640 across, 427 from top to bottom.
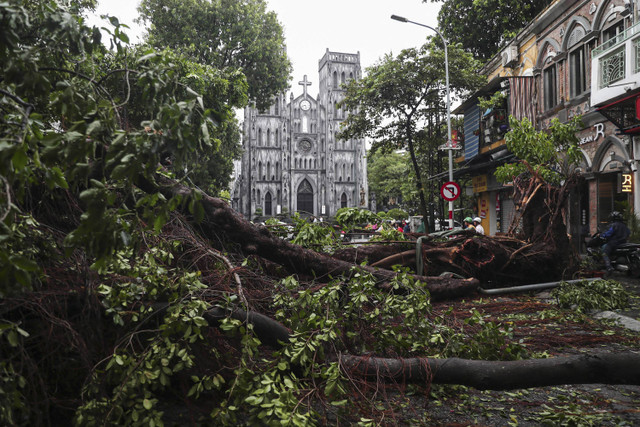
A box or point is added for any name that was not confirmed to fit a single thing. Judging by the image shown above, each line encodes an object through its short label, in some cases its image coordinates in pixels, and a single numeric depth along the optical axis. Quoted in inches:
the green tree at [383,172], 2036.7
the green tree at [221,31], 810.8
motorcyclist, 372.5
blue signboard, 840.3
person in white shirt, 507.9
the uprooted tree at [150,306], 65.9
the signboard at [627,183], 446.0
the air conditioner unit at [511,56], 738.2
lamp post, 636.7
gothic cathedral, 2369.6
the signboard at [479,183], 855.1
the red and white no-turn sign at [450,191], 559.5
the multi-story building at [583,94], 436.5
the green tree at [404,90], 729.6
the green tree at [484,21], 797.9
